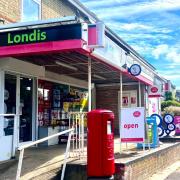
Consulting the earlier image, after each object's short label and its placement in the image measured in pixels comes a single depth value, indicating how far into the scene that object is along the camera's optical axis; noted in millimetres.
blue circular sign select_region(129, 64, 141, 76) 9826
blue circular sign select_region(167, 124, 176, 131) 11494
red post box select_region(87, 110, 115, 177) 5453
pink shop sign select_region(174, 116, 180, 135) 13187
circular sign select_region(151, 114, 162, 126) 10283
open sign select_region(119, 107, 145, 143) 7236
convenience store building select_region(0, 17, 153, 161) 6163
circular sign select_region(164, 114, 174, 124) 11366
